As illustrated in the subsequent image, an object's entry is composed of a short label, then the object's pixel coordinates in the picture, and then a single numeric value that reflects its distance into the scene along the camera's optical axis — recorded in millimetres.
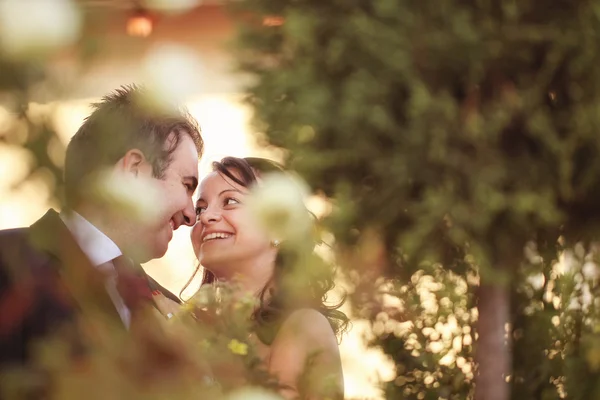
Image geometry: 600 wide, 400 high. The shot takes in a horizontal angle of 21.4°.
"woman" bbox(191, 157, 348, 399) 2812
